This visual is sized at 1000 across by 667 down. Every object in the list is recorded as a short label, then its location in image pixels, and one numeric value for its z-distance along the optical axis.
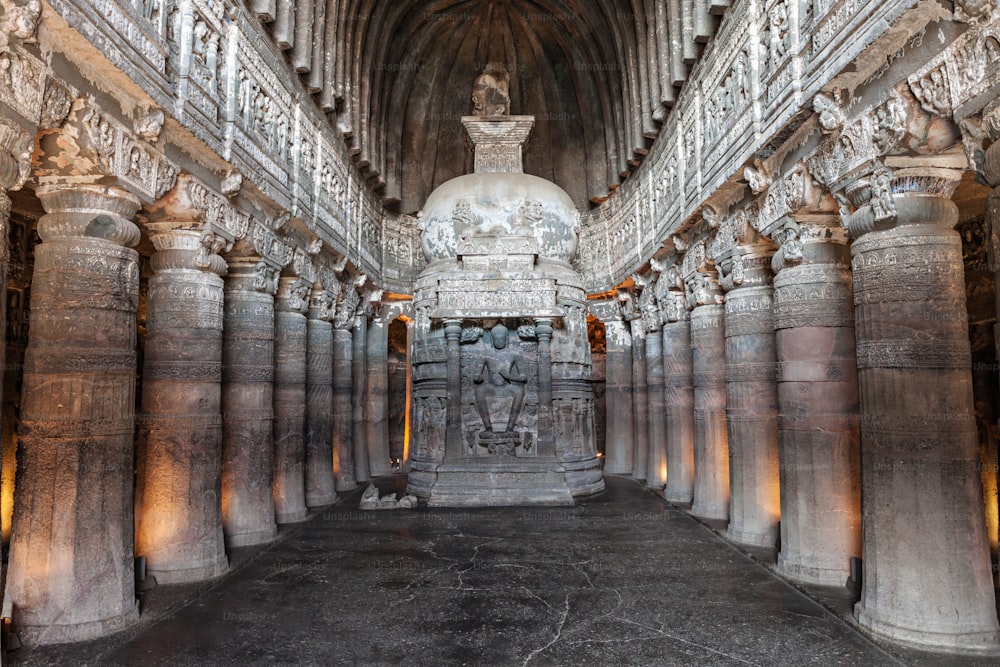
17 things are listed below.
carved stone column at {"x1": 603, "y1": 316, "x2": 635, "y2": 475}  16.42
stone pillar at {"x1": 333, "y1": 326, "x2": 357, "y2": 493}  13.45
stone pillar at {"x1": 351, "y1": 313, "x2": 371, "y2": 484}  14.72
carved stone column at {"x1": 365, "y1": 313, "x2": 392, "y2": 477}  16.17
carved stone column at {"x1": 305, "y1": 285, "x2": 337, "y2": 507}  11.84
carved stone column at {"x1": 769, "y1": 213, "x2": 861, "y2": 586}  6.93
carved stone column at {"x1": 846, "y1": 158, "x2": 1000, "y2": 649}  5.12
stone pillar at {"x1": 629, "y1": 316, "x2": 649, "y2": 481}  14.81
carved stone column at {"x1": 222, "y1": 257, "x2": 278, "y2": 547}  8.95
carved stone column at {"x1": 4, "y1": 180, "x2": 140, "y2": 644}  5.54
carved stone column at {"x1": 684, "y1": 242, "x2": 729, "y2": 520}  10.25
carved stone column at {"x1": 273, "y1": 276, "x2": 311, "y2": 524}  10.45
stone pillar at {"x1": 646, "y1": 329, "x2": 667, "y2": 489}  13.51
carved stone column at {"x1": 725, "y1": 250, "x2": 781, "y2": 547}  8.49
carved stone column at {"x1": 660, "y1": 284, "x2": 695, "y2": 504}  11.88
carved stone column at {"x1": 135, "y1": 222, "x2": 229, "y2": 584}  7.32
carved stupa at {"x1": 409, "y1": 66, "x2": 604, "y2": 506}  11.88
